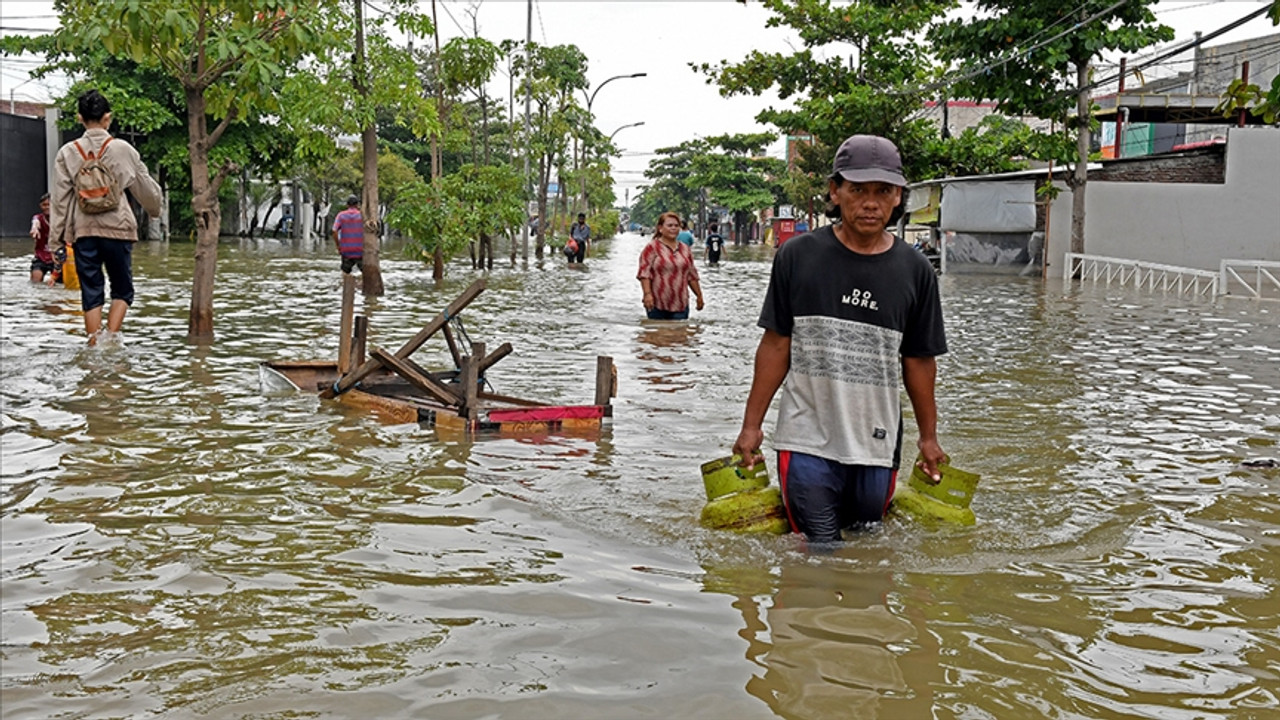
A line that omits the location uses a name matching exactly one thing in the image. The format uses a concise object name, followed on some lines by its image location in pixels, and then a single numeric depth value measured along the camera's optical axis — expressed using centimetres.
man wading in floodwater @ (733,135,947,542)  458
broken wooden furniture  751
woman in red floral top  1334
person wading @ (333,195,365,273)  2020
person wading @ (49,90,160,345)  959
